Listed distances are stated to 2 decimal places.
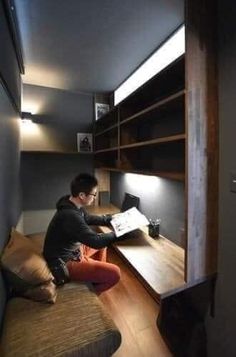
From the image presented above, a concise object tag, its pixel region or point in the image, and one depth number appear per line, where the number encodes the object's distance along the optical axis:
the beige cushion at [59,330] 1.05
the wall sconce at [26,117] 3.00
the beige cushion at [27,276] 1.37
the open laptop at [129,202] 2.59
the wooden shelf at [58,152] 3.09
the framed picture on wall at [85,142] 3.56
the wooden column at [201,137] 1.22
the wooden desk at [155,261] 1.26
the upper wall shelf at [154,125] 1.58
